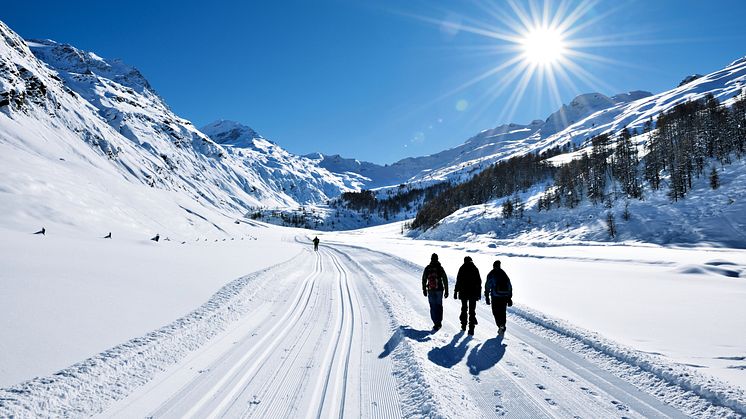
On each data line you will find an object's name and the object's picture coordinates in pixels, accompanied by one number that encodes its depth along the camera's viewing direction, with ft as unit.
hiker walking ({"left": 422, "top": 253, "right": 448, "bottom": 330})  32.01
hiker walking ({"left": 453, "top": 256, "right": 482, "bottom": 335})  30.30
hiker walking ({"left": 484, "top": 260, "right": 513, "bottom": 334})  30.07
